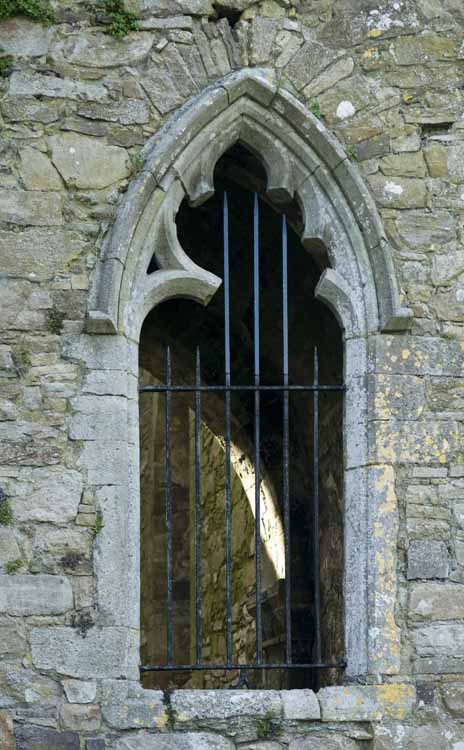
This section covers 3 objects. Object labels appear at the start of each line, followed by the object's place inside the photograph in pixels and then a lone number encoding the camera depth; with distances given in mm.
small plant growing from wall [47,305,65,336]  13148
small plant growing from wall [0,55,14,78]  13555
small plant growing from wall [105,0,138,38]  13672
